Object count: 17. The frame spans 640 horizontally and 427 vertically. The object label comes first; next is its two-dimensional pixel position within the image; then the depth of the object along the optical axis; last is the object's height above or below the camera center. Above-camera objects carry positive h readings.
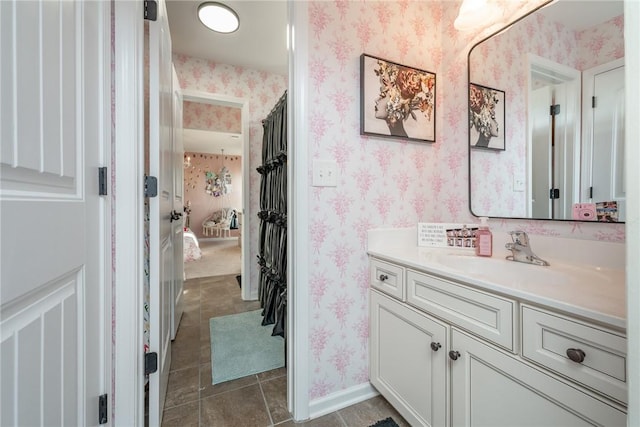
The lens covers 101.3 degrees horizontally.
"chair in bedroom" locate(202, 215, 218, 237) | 7.06 -0.42
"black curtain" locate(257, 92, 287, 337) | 1.88 -0.08
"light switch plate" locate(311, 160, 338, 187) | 1.27 +0.18
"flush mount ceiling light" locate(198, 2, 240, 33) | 2.03 +1.56
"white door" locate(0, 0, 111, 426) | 0.50 -0.01
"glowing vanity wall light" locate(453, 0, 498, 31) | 1.29 +0.98
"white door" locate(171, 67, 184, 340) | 1.79 +0.03
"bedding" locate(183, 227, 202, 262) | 4.21 -0.63
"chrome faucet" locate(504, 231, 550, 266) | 1.11 -0.17
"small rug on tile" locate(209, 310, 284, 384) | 1.67 -1.00
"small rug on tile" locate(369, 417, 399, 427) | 1.22 -1.00
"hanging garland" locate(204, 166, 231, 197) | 7.14 +0.76
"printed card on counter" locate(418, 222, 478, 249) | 1.38 -0.13
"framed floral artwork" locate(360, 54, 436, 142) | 1.36 +0.60
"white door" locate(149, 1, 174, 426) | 1.12 +0.03
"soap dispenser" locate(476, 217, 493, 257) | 1.25 -0.15
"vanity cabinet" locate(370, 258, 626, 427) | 0.63 -0.47
